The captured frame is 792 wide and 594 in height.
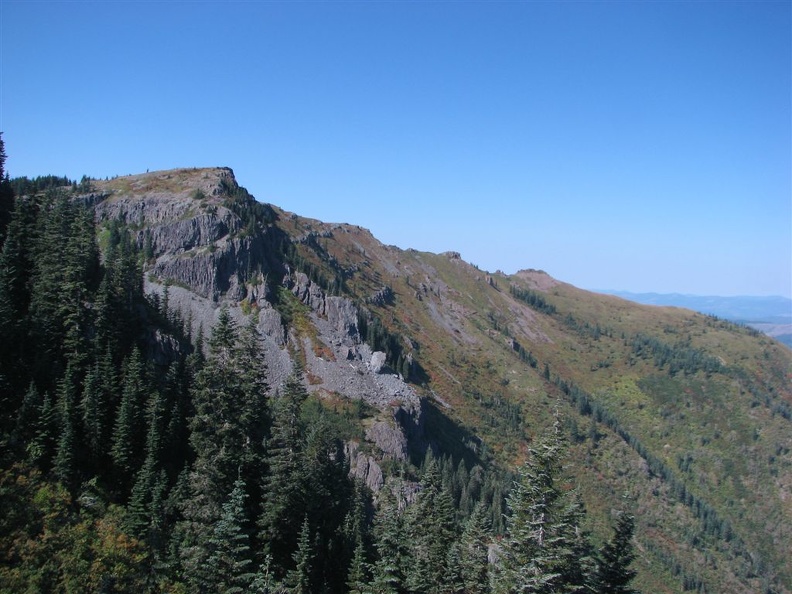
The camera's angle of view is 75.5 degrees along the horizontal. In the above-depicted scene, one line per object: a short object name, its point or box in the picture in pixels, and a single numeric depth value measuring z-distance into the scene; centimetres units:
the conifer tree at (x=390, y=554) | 3484
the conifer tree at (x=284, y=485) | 3728
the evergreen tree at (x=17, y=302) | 4769
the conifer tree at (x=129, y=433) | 4425
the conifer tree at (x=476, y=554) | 4066
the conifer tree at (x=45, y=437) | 3900
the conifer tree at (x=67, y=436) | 3862
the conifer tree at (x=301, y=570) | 3506
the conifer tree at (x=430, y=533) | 3962
